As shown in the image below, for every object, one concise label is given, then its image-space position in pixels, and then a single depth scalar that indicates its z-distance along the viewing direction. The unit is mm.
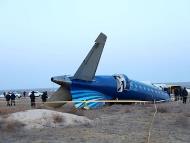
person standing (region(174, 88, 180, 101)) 22523
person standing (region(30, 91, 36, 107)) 18050
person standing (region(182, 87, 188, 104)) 19004
